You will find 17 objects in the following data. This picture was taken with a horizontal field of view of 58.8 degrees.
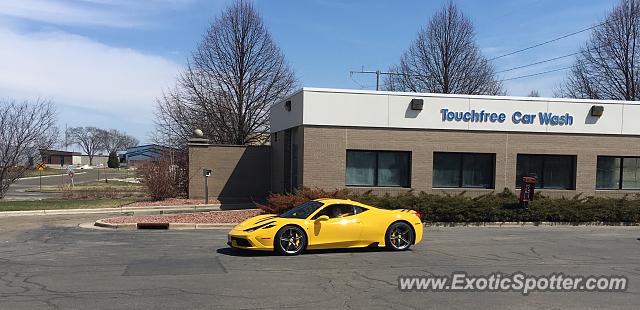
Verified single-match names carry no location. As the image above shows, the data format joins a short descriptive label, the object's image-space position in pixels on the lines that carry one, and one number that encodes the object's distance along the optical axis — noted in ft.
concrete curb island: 58.18
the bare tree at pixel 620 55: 120.78
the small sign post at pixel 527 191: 65.51
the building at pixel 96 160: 541.75
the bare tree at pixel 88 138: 514.27
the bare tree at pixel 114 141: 538.88
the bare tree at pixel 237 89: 122.52
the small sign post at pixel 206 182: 89.19
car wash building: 71.67
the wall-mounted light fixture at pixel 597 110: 75.97
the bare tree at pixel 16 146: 98.02
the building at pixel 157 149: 108.39
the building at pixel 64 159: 455.83
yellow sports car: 39.50
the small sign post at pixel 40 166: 113.60
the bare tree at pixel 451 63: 139.33
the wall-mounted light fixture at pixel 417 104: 72.02
